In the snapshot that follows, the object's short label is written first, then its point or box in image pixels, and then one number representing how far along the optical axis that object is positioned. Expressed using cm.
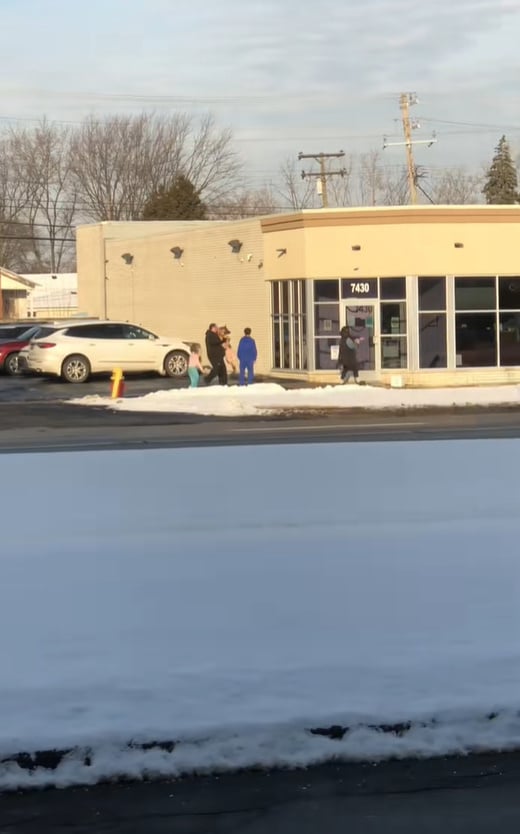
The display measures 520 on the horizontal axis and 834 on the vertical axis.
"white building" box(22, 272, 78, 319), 9156
